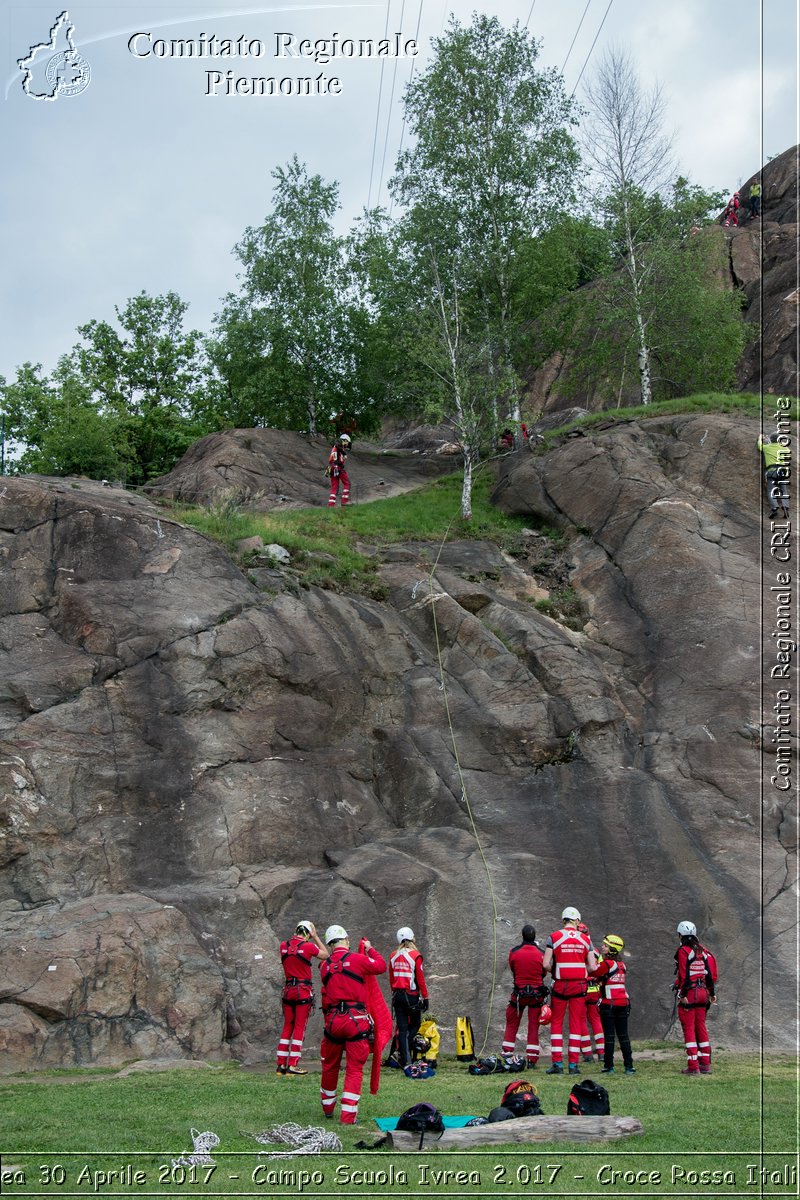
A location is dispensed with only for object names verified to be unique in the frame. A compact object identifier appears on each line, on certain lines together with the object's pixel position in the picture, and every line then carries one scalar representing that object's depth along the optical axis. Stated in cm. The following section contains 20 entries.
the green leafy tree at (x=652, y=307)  4184
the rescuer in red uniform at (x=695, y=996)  1734
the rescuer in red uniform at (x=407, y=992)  1792
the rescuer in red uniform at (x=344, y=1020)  1306
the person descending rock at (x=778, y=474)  3206
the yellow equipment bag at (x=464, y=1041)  1866
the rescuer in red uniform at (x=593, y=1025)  1830
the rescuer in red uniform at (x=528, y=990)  1819
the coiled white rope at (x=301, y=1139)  1114
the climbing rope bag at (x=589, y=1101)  1271
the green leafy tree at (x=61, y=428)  3978
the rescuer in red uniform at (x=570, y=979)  1778
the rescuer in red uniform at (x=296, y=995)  1750
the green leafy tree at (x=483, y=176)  4281
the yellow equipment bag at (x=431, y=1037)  1777
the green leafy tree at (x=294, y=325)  4591
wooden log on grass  1130
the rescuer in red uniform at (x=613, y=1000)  1762
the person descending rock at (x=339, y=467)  3850
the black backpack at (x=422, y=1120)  1159
